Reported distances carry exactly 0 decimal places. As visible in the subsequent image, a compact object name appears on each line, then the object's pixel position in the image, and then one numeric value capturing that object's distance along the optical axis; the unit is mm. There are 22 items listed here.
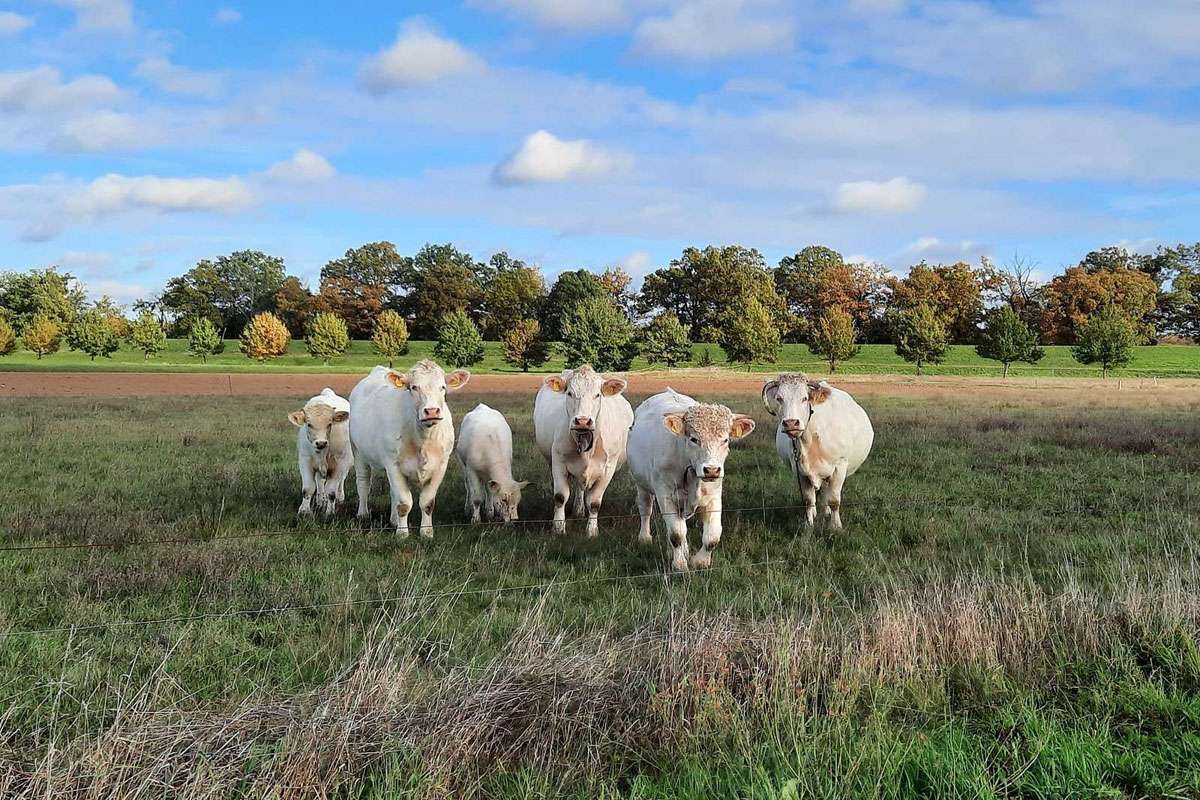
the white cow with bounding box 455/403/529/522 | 9906
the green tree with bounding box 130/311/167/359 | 76062
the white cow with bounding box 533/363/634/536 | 9570
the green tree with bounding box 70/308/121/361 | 74562
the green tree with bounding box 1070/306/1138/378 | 64438
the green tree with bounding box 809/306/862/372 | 72438
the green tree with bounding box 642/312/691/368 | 73312
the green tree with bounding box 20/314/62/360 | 75938
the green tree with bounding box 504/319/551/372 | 71812
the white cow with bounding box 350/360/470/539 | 9508
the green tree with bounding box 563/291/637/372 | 70562
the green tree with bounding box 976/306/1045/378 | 67062
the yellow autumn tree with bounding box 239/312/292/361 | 79812
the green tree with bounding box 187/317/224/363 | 76812
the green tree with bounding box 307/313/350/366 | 78000
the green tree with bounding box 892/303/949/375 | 69750
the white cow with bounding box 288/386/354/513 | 10789
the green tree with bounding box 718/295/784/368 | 71625
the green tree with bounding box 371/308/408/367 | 79750
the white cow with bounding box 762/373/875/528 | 9422
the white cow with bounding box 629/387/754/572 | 7344
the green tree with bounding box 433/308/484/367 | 75312
